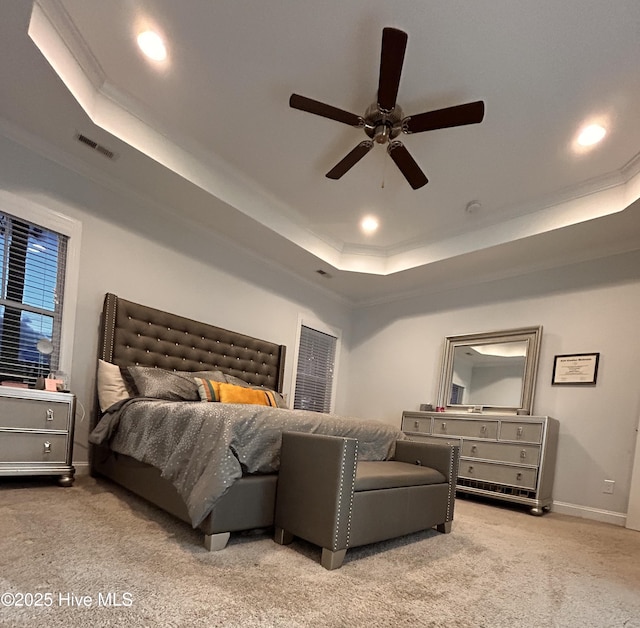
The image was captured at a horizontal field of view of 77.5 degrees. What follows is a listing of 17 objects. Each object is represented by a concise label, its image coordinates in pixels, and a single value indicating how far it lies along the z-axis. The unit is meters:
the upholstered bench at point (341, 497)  1.88
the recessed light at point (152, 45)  2.40
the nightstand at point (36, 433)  2.59
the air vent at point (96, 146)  3.03
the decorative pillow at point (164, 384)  3.21
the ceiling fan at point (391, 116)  2.09
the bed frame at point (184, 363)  2.02
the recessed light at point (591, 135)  2.81
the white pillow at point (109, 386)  3.19
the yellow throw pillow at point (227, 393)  3.39
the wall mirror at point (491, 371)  4.30
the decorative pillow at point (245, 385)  3.96
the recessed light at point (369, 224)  4.41
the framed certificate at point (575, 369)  3.89
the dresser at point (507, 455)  3.66
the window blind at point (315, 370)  5.52
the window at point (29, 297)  2.98
